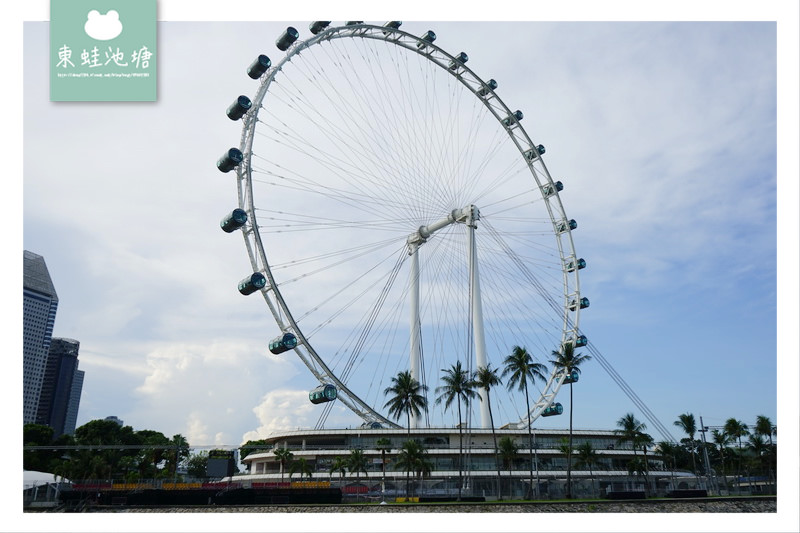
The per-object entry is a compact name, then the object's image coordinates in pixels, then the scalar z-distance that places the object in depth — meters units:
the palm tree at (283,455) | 72.31
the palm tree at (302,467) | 69.50
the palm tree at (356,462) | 66.69
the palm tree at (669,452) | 83.75
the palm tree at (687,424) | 83.81
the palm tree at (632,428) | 77.81
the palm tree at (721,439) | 82.75
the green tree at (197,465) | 112.49
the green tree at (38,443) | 88.06
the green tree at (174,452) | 95.69
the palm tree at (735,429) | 79.00
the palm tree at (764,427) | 78.06
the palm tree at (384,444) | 70.50
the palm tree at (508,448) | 70.12
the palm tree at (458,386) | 61.84
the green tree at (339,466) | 68.81
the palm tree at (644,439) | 76.94
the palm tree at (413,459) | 59.91
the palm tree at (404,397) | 62.19
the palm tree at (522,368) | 61.91
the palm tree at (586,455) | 74.69
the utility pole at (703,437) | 64.24
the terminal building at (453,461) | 65.88
